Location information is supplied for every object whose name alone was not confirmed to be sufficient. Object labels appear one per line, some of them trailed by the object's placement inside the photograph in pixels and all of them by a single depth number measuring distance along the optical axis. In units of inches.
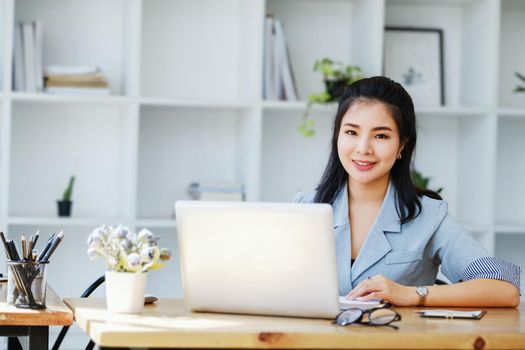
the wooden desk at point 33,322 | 85.8
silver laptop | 81.2
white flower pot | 83.3
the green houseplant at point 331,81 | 168.7
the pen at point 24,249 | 91.5
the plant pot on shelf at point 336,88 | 169.9
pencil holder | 89.7
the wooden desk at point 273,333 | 71.6
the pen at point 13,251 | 91.4
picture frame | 182.2
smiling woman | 106.5
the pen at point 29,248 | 91.3
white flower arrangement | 83.7
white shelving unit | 169.8
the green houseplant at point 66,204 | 166.7
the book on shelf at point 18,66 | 162.7
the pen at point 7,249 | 91.0
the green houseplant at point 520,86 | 177.3
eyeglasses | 78.7
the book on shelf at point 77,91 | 163.0
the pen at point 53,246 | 91.7
